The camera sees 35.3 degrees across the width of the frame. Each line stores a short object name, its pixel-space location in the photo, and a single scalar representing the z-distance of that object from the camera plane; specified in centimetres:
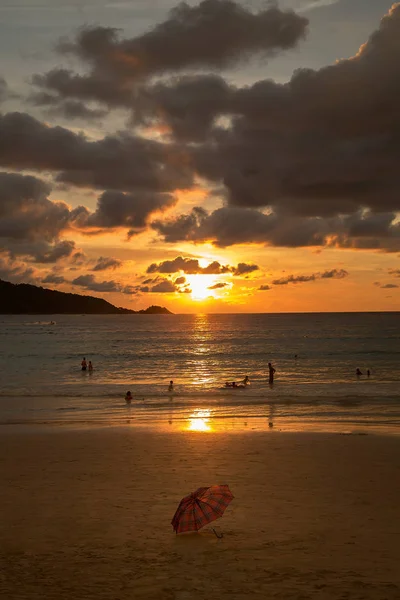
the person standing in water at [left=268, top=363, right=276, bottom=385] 5819
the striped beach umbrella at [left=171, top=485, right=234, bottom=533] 1358
